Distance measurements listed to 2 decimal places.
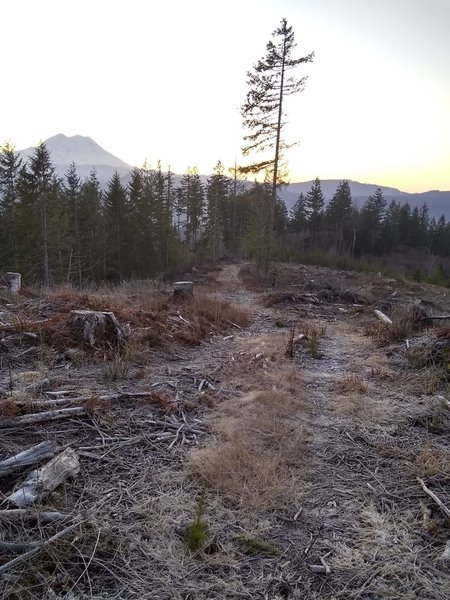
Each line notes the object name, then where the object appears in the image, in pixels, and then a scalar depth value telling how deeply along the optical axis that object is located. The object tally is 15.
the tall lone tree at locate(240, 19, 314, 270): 17.81
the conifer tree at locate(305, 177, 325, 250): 50.47
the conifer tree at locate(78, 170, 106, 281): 31.41
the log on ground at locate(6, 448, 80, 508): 2.67
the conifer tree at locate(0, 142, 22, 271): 25.22
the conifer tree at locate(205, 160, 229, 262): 40.02
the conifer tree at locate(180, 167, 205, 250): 42.88
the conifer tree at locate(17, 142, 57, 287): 23.91
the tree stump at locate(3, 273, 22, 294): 9.04
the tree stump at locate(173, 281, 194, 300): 10.70
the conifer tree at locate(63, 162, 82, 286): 29.11
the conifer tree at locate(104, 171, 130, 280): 34.18
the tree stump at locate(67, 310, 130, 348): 6.14
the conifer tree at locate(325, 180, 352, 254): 49.05
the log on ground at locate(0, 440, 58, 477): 2.95
